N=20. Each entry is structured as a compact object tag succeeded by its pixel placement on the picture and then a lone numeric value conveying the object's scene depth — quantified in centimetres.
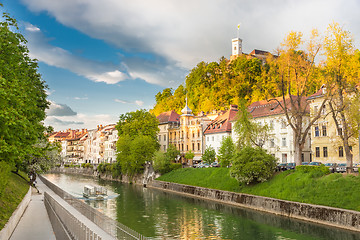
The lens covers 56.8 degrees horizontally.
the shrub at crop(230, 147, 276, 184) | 4141
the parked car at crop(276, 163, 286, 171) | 4318
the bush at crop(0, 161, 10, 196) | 1628
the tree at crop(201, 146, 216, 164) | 7583
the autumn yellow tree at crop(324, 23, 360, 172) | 3656
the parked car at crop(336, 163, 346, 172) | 3878
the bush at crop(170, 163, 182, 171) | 7007
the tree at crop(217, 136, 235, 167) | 5993
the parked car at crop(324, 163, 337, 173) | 4712
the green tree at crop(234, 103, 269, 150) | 5006
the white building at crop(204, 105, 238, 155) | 7906
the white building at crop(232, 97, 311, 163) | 6272
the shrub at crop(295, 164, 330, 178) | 3597
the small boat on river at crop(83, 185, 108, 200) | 5070
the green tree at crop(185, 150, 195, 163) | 8438
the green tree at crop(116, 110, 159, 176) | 7400
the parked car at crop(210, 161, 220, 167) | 6854
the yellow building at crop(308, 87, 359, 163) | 5394
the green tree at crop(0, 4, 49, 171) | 1453
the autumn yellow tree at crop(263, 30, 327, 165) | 3916
